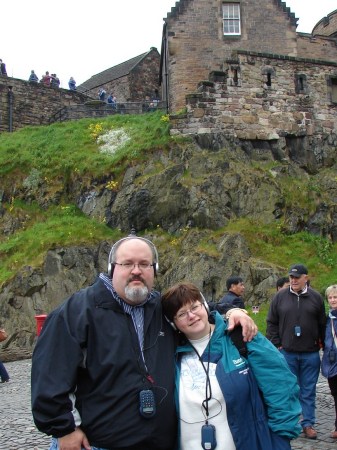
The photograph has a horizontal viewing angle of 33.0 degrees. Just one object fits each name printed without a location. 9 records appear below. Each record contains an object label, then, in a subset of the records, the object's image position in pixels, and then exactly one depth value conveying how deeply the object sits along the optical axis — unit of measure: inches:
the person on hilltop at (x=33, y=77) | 1102.5
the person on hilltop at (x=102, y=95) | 1133.7
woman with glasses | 120.7
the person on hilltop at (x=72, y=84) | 1140.5
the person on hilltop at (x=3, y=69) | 1025.2
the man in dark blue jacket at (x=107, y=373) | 114.3
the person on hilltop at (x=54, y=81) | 1064.4
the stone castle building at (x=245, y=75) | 725.3
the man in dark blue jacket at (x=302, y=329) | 249.9
